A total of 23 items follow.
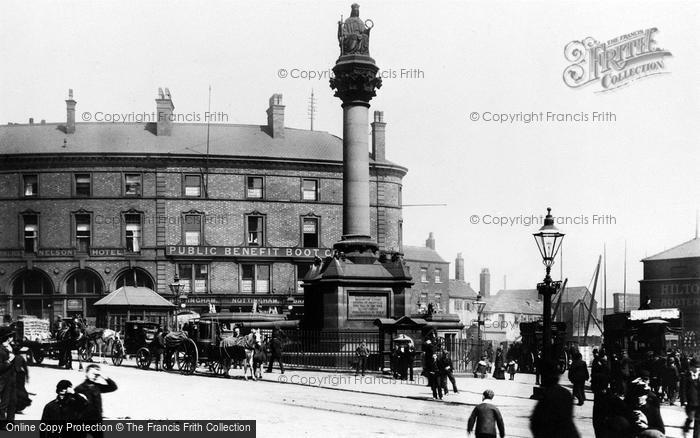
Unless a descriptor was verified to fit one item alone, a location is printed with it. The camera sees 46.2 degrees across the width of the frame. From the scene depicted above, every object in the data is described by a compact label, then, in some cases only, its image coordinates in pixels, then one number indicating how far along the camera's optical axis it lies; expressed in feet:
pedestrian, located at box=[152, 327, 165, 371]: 79.77
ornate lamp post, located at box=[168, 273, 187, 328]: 122.75
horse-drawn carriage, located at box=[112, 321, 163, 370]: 82.52
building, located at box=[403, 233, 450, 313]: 245.04
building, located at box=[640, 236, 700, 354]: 179.83
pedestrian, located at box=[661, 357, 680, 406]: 63.00
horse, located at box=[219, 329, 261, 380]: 72.28
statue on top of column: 83.92
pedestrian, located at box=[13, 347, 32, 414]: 40.73
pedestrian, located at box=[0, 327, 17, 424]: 39.06
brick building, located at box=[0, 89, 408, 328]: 165.07
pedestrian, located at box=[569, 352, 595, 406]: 56.24
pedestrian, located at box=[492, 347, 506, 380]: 88.33
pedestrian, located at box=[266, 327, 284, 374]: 76.74
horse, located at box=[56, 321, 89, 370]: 78.23
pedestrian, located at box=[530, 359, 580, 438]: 32.17
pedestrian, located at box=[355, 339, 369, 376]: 72.42
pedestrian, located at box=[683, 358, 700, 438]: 41.30
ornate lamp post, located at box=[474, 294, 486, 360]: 111.96
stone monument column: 83.15
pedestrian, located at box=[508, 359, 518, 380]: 91.04
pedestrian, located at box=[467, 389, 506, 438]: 32.19
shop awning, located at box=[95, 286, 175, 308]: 109.29
